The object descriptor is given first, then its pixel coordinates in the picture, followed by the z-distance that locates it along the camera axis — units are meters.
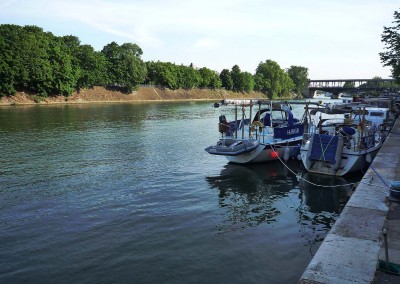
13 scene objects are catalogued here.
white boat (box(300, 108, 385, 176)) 21.17
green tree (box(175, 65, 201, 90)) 145.50
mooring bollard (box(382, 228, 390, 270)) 7.07
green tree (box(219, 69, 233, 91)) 173.38
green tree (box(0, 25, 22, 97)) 76.94
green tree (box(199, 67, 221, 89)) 159.50
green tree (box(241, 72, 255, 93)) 175.88
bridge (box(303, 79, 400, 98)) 174.80
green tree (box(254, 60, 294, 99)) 194.62
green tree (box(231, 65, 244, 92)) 175.88
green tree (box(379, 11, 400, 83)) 49.48
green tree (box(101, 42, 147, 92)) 117.31
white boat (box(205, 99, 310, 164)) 23.50
